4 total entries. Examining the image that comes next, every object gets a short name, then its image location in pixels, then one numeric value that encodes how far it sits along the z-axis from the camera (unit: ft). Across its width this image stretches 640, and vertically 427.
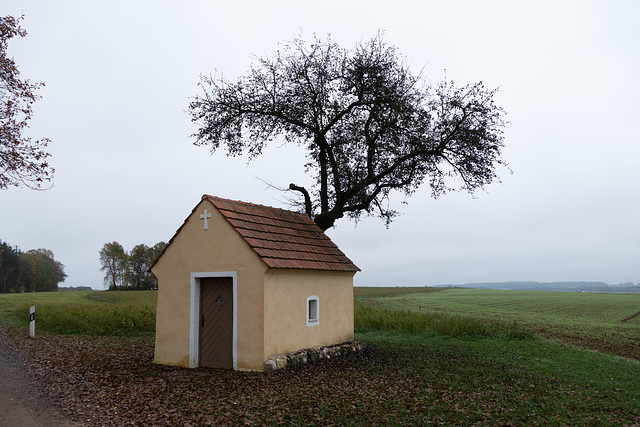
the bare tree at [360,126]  59.21
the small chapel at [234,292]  38.70
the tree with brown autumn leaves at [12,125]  37.68
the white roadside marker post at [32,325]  62.02
